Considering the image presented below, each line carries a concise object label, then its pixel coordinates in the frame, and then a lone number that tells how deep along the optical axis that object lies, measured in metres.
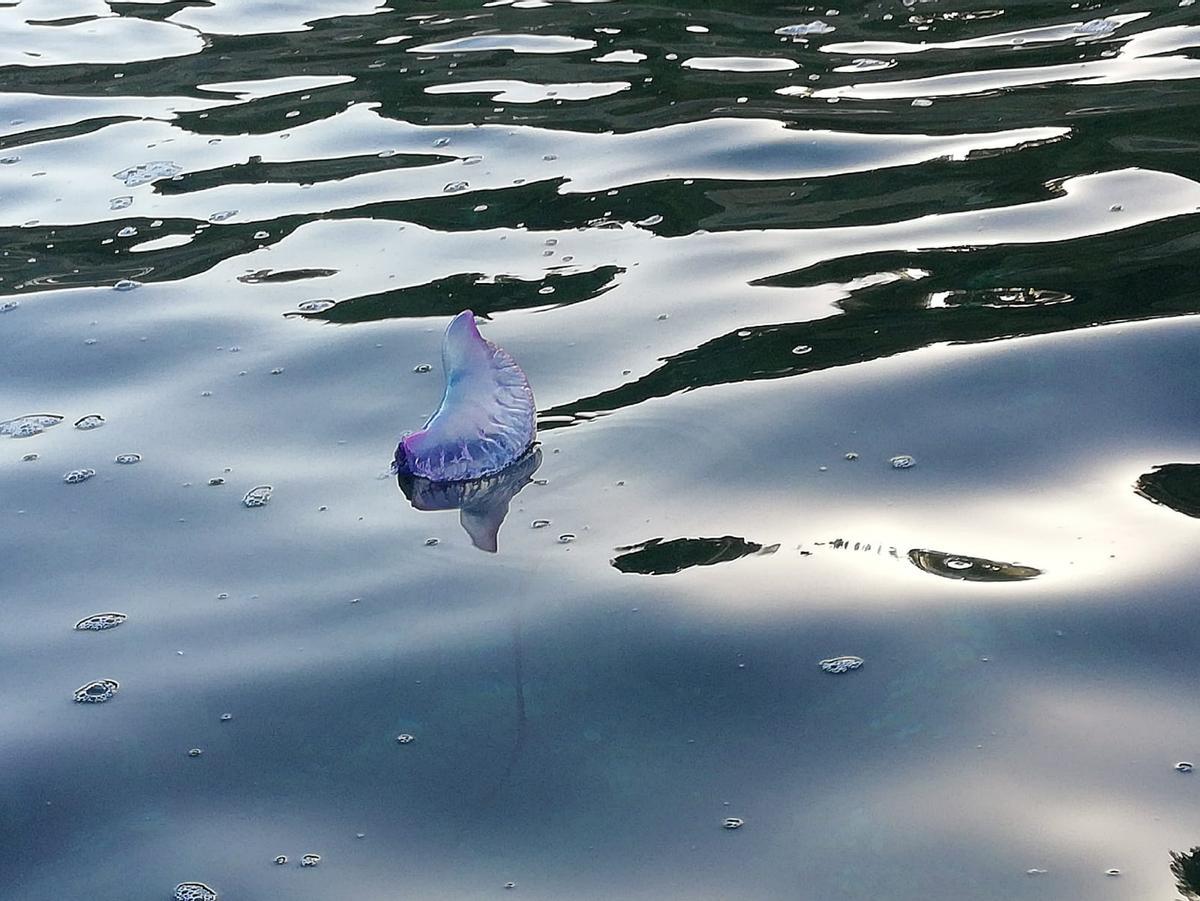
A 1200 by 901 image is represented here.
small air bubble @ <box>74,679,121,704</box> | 2.57
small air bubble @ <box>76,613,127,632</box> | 2.78
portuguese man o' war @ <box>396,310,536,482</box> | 3.09
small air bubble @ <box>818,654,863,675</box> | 2.47
